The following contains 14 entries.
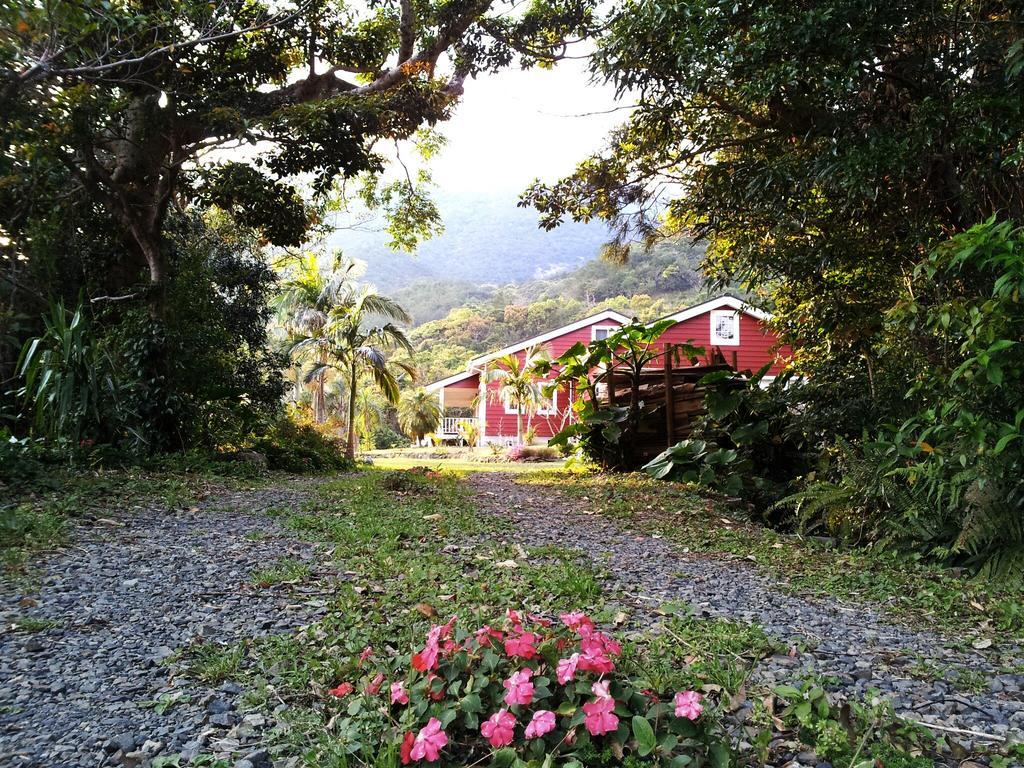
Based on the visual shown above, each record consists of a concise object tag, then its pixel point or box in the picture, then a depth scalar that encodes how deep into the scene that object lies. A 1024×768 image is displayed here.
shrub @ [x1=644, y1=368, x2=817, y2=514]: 6.81
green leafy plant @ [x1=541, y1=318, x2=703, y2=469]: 8.42
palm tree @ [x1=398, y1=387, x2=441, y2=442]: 26.39
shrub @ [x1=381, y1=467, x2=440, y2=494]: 6.37
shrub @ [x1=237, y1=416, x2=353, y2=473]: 9.63
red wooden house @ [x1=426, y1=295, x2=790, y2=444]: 21.62
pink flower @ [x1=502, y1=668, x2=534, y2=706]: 1.51
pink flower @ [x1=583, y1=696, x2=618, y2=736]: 1.46
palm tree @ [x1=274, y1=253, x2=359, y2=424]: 18.62
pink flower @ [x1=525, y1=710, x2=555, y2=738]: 1.47
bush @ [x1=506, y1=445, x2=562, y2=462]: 16.78
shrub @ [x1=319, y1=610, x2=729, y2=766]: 1.49
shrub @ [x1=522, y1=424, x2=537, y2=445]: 19.96
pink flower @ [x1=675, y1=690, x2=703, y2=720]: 1.48
